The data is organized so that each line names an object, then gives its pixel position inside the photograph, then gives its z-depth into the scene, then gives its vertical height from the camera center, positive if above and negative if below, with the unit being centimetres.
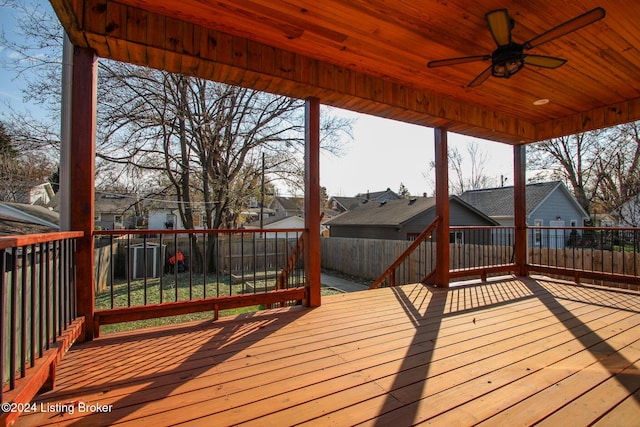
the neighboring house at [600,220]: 1677 -8
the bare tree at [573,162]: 1370 +267
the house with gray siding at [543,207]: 1348 +53
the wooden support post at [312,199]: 333 +22
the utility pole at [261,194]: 1174 +98
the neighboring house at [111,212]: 1179 +39
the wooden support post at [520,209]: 496 +16
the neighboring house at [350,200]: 3039 +195
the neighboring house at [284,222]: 2247 -15
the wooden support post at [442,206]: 425 +18
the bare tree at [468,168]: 2095 +339
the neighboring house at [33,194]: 1045 +101
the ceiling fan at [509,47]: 209 +130
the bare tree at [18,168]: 829 +157
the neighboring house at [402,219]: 1215 +2
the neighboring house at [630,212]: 1102 +22
